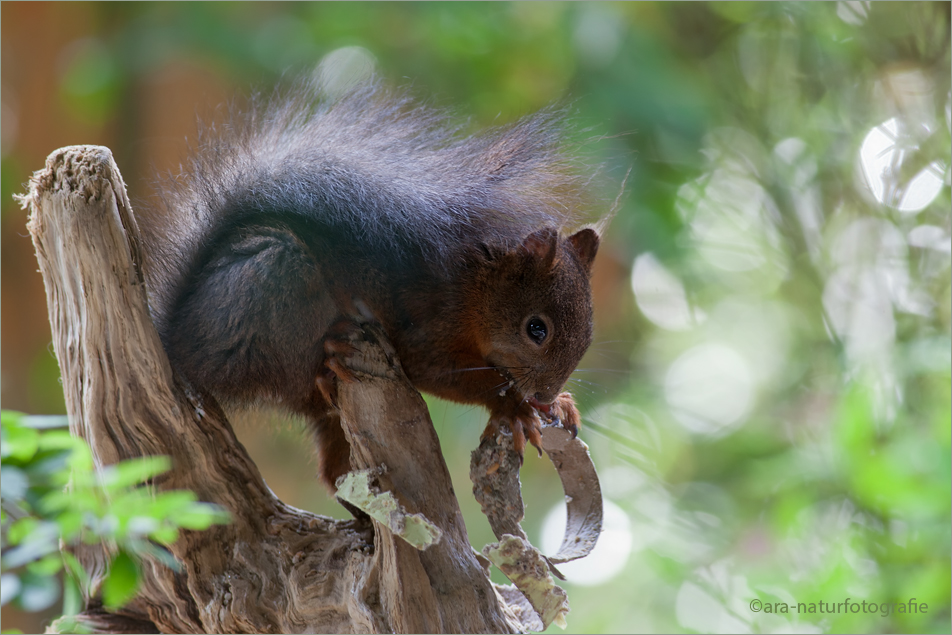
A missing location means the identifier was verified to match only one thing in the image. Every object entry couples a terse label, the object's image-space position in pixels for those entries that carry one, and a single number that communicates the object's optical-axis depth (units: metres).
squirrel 4.06
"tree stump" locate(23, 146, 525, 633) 4.04
